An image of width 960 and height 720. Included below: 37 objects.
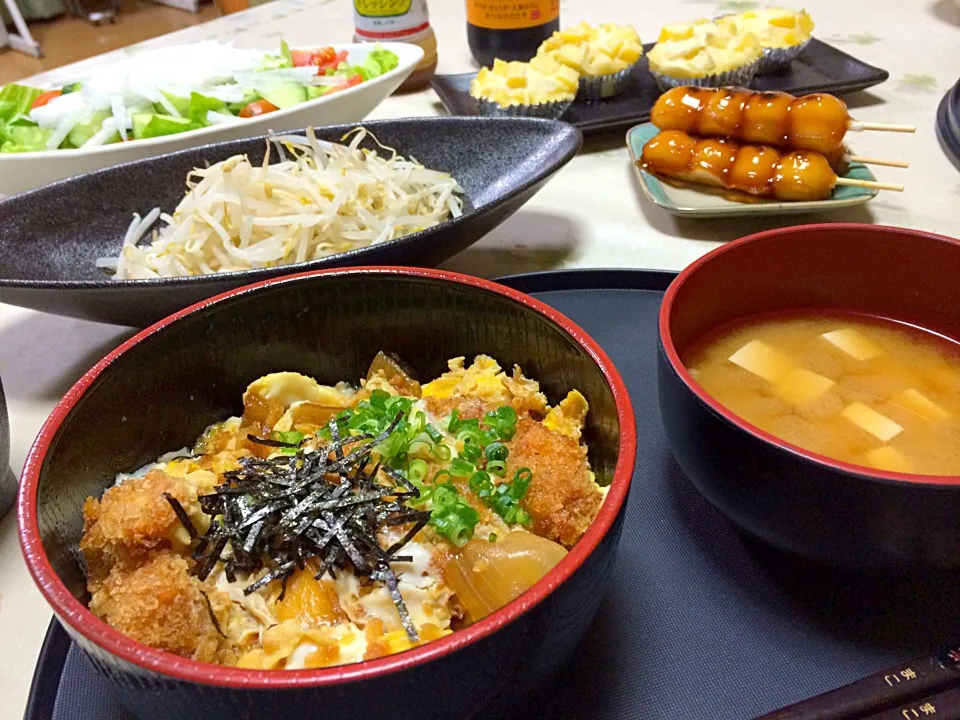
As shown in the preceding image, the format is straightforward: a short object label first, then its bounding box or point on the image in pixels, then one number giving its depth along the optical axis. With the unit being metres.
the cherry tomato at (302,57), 0.59
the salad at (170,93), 0.51
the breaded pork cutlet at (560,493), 0.25
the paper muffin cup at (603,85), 0.55
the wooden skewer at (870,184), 0.42
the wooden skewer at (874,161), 0.43
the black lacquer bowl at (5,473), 0.32
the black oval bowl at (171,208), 0.35
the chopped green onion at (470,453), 0.27
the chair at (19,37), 1.50
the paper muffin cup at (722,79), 0.55
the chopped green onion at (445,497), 0.25
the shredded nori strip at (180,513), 0.24
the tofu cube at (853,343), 0.31
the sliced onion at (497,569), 0.22
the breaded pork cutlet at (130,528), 0.23
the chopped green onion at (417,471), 0.27
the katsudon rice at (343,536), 0.22
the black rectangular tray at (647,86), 0.53
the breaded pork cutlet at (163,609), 0.22
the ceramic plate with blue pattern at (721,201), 0.43
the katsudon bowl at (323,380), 0.17
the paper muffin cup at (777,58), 0.56
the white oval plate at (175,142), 0.46
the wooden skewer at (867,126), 0.44
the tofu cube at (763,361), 0.30
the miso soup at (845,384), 0.27
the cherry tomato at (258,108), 0.52
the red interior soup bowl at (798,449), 0.21
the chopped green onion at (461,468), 0.26
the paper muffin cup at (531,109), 0.52
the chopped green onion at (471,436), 0.28
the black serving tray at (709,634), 0.23
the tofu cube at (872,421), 0.27
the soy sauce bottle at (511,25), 0.59
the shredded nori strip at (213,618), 0.23
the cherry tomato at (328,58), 0.58
